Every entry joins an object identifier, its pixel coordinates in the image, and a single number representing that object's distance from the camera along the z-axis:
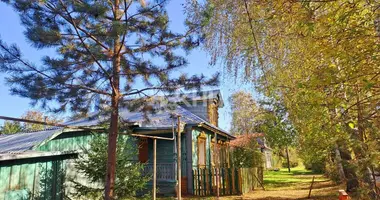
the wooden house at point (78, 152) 7.26
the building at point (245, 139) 19.61
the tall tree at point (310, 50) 3.59
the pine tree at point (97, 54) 4.33
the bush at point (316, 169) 26.92
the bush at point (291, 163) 44.71
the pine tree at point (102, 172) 8.88
